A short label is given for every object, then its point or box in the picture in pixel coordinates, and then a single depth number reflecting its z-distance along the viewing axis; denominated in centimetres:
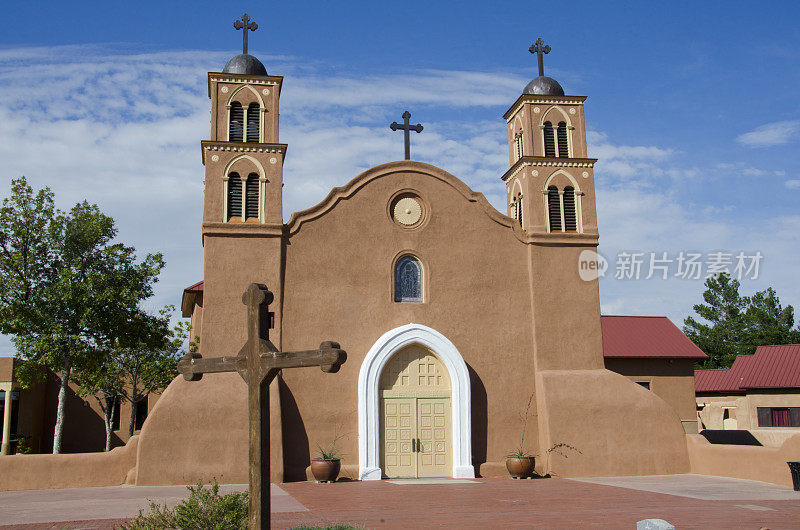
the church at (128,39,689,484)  1848
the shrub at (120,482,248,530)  806
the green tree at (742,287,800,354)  5050
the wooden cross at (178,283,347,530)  719
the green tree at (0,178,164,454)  1973
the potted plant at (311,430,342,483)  1756
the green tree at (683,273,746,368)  5375
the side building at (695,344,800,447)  3169
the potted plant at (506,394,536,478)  1859
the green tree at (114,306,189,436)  2842
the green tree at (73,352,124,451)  2598
